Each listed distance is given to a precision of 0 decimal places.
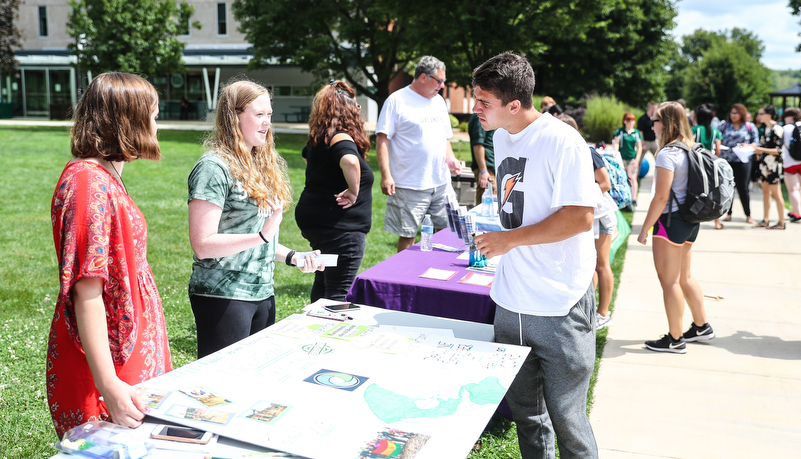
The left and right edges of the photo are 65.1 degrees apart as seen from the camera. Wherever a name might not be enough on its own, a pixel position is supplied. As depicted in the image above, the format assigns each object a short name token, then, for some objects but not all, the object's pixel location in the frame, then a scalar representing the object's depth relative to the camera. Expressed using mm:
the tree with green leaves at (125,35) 27094
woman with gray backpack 4711
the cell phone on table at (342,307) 2893
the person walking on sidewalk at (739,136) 10867
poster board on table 1739
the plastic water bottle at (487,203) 5262
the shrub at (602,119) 20047
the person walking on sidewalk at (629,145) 12539
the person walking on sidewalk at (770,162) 10453
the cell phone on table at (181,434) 1727
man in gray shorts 5637
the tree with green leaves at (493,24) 16359
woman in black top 4188
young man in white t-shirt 2355
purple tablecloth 3428
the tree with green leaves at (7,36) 35000
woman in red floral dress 1797
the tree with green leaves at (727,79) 47031
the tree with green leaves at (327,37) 24734
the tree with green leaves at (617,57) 29031
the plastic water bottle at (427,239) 4422
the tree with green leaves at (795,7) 24344
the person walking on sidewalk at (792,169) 10234
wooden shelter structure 25591
